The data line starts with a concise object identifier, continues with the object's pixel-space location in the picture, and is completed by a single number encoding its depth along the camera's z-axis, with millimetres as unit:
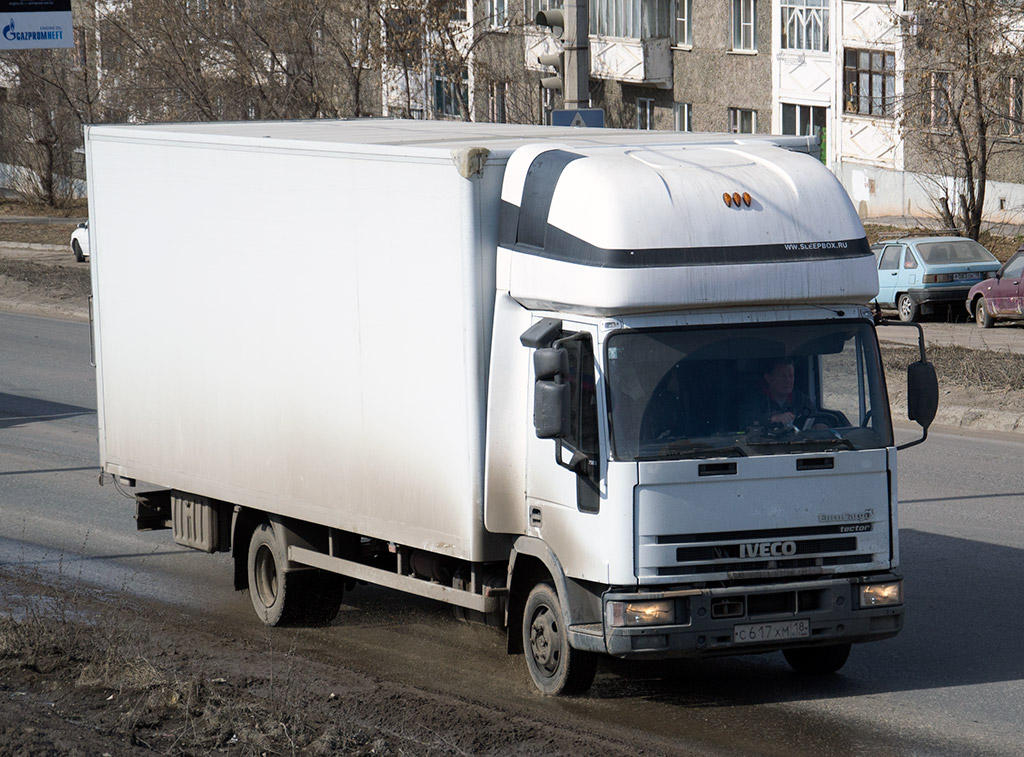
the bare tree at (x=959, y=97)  36125
